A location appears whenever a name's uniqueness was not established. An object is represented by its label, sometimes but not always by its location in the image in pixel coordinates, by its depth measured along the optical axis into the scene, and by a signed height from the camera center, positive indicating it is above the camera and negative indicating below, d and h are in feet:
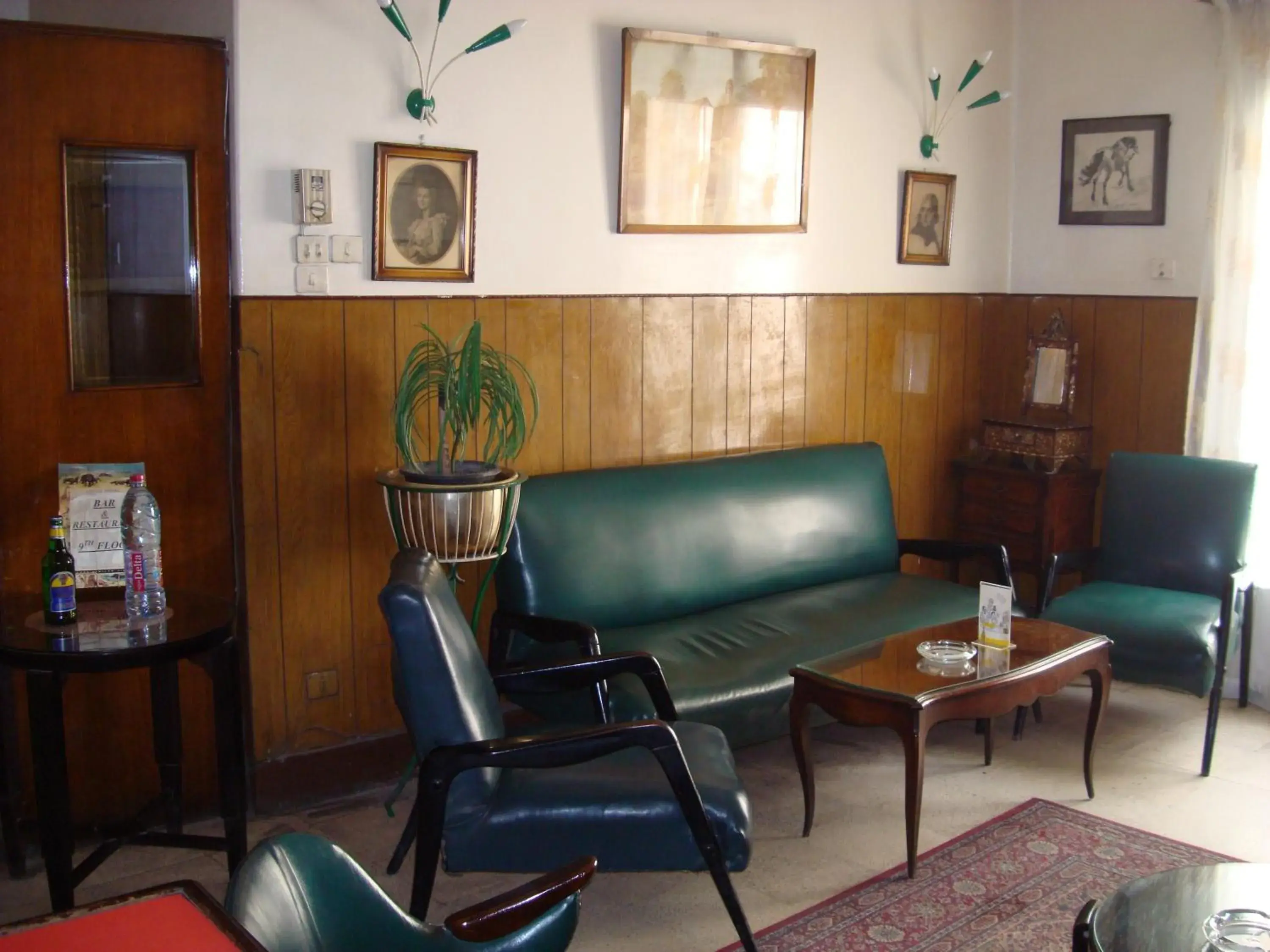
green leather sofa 11.68 -2.73
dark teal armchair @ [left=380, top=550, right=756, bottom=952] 8.50 -3.28
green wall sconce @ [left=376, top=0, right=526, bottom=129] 11.80 +2.21
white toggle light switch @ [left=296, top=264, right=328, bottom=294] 11.53 +0.26
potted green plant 10.81 -1.31
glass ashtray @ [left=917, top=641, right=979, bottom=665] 11.07 -2.88
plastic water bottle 9.77 -1.94
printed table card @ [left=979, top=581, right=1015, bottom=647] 11.34 -2.57
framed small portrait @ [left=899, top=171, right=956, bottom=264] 16.55 +1.37
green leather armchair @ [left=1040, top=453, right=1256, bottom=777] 12.89 -2.78
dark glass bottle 9.49 -2.08
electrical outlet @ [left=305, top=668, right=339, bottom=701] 12.12 -3.58
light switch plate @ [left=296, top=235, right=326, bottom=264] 11.49 +0.53
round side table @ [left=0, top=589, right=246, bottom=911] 9.04 -2.66
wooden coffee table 10.32 -3.04
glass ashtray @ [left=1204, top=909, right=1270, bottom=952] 7.10 -3.40
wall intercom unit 11.36 +1.00
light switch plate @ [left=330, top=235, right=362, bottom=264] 11.72 +0.55
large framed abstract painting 13.66 +2.06
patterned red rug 9.56 -4.55
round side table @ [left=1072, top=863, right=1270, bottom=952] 7.27 -3.45
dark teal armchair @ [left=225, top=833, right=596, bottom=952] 5.09 -2.63
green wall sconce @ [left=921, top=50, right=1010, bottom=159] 16.38 +2.85
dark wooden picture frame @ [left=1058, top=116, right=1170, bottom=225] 16.15 +2.04
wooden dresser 15.96 -2.34
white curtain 14.74 +0.59
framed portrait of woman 11.95 +0.93
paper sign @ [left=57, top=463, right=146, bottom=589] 10.38 -1.79
